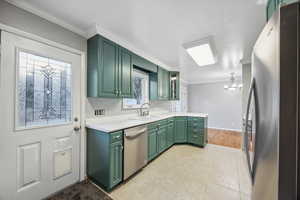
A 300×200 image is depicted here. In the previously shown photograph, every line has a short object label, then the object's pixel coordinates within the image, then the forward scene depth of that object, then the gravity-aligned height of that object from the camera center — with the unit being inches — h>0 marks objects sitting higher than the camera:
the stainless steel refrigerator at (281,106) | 19.6 -1.2
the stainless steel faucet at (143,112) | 124.9 -13.3
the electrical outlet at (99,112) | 84.9 -9.2
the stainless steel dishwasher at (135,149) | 74.7 -33.9
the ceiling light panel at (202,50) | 85.7 +39.9
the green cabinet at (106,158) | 65.9 -34.3
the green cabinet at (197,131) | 133.6 -35.4
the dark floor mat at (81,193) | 63.5 -52.1
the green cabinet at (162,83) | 139.4 +19.5
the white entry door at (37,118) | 52.1 -9.8
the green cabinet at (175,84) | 165.2 +20.7
